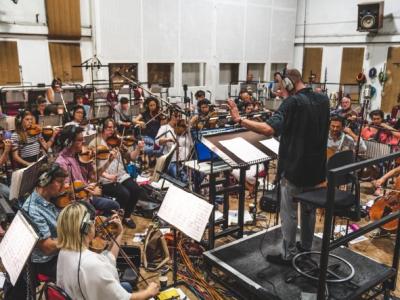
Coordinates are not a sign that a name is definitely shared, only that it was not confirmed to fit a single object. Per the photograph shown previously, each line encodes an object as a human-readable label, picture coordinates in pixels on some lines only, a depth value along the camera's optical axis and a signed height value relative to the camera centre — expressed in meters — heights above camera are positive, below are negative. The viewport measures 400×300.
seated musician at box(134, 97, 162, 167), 7.34 -1.28
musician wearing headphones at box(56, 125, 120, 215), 4.44 -1.21
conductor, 3.30 -0.64
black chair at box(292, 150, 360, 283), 3.02 -1.06
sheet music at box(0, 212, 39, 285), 2.38 -1.20
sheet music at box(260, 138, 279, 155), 4.15 -0.89
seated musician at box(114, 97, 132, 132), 8.77 -1.21
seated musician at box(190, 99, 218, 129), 6.68 -0.88
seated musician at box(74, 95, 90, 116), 8.68 -1.01
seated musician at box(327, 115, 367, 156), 6.36 -1.25
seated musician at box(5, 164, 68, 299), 3.19 -1.30
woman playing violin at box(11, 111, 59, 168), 6.09 -1.34
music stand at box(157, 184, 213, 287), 2.99 -1.21
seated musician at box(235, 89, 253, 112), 9.27 -0.95
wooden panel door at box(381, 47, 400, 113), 12.78 -0.62
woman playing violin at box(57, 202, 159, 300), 2.43 -1.30
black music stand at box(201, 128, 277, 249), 3.70 -0.96
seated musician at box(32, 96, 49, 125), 8.07 -1.04
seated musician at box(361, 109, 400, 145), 6.94 -1.28
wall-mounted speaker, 12.50 +1.50
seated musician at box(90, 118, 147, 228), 5.25 -1.70
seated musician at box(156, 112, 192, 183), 6.27 -1.29
